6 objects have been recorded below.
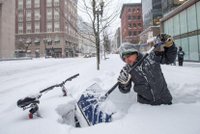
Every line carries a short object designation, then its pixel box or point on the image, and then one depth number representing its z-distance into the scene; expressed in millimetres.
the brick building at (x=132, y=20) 61661
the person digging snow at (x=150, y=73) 1804
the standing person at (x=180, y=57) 11539
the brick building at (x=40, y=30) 51175
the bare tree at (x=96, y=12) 9524
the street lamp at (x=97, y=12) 9524
